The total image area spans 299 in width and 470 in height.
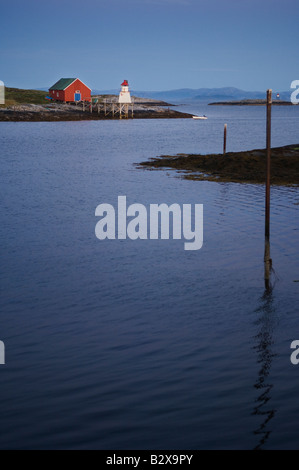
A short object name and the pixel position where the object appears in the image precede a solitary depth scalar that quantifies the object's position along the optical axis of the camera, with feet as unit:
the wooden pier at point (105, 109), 454.15
